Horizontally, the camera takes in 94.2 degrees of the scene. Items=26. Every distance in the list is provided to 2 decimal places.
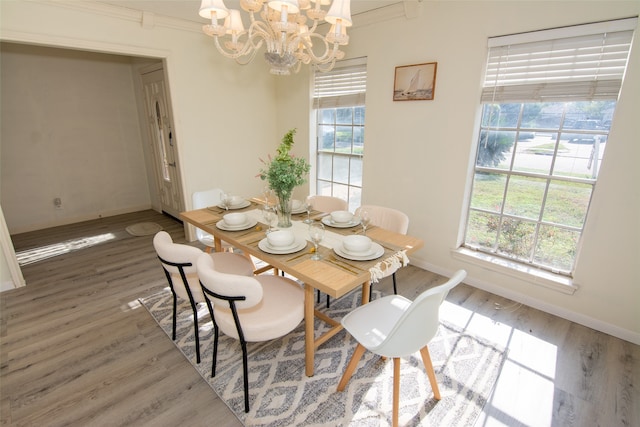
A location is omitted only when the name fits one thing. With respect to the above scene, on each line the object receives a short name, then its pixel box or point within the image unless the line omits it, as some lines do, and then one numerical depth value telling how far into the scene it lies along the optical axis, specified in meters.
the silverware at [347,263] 1.58
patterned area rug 1.60
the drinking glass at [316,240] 1.70
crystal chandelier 1.59
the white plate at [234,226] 2.09
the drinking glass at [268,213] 2.13
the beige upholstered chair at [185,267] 1.67
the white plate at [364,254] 1.67
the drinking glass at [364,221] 1.96
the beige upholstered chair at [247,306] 1.40
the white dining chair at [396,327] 1.28
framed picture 2.73
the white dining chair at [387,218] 2.32
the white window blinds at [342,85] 3.34
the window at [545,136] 2.03
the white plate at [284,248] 1.75
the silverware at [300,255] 1.69
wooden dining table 1.50
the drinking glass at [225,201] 2.56
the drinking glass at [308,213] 2.18
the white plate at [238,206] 2.57
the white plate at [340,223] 2.16
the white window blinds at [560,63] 1.95
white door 4.20
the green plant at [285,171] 1.94
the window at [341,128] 3.43
